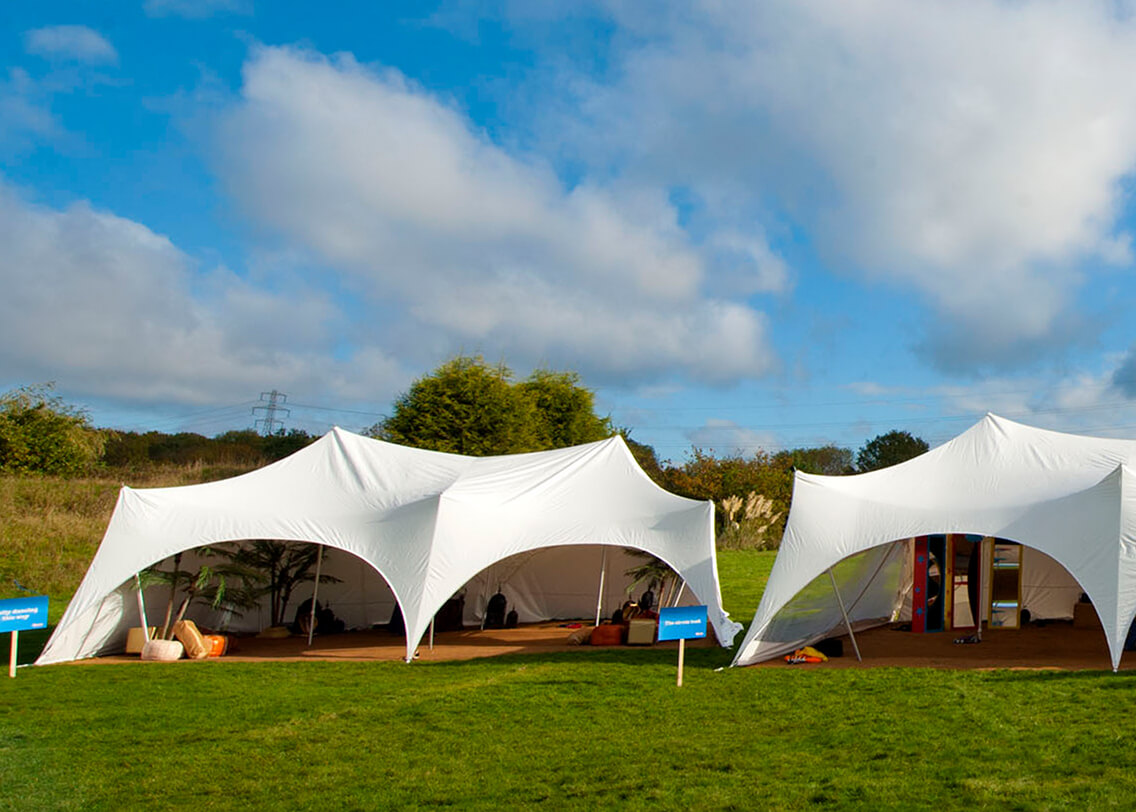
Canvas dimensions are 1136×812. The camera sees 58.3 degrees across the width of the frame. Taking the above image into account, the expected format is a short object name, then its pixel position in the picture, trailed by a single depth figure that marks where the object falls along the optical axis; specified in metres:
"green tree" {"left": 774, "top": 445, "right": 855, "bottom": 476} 57.42
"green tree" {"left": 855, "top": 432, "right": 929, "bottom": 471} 61.53
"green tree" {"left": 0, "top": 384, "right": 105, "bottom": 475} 25.52
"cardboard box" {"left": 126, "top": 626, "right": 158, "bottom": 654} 13.98
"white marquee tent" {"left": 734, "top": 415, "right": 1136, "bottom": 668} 10.89
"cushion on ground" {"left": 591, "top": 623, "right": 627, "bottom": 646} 14.63
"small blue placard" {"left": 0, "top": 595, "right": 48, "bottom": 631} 11.77
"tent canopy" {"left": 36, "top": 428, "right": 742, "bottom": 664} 13.49
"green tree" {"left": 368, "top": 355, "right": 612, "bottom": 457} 24.17
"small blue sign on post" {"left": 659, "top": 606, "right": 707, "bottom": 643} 9.97
